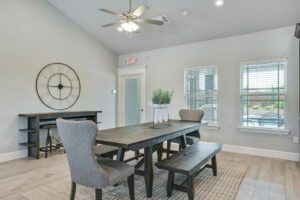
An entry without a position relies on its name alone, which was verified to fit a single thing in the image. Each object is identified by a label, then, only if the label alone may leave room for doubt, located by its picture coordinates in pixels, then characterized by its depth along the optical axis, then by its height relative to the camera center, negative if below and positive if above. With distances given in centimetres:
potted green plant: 341 -11
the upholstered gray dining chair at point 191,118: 395 -40
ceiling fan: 316 +120
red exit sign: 633 +113
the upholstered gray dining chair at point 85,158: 195 -58
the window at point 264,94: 423 +9
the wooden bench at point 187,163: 240 -77
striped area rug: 261 -119
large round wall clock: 480 +29
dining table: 233 -46
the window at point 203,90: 500 +20
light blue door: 632 -8
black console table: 427 -53
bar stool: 441 -99
